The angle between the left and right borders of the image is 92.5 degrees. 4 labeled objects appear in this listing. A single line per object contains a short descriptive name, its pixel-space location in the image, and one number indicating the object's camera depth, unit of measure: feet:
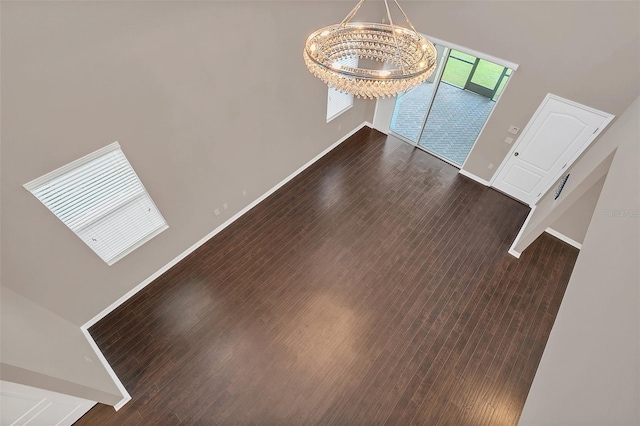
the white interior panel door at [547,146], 13.51
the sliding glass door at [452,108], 20.53
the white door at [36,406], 7.44
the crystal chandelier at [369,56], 5.24
